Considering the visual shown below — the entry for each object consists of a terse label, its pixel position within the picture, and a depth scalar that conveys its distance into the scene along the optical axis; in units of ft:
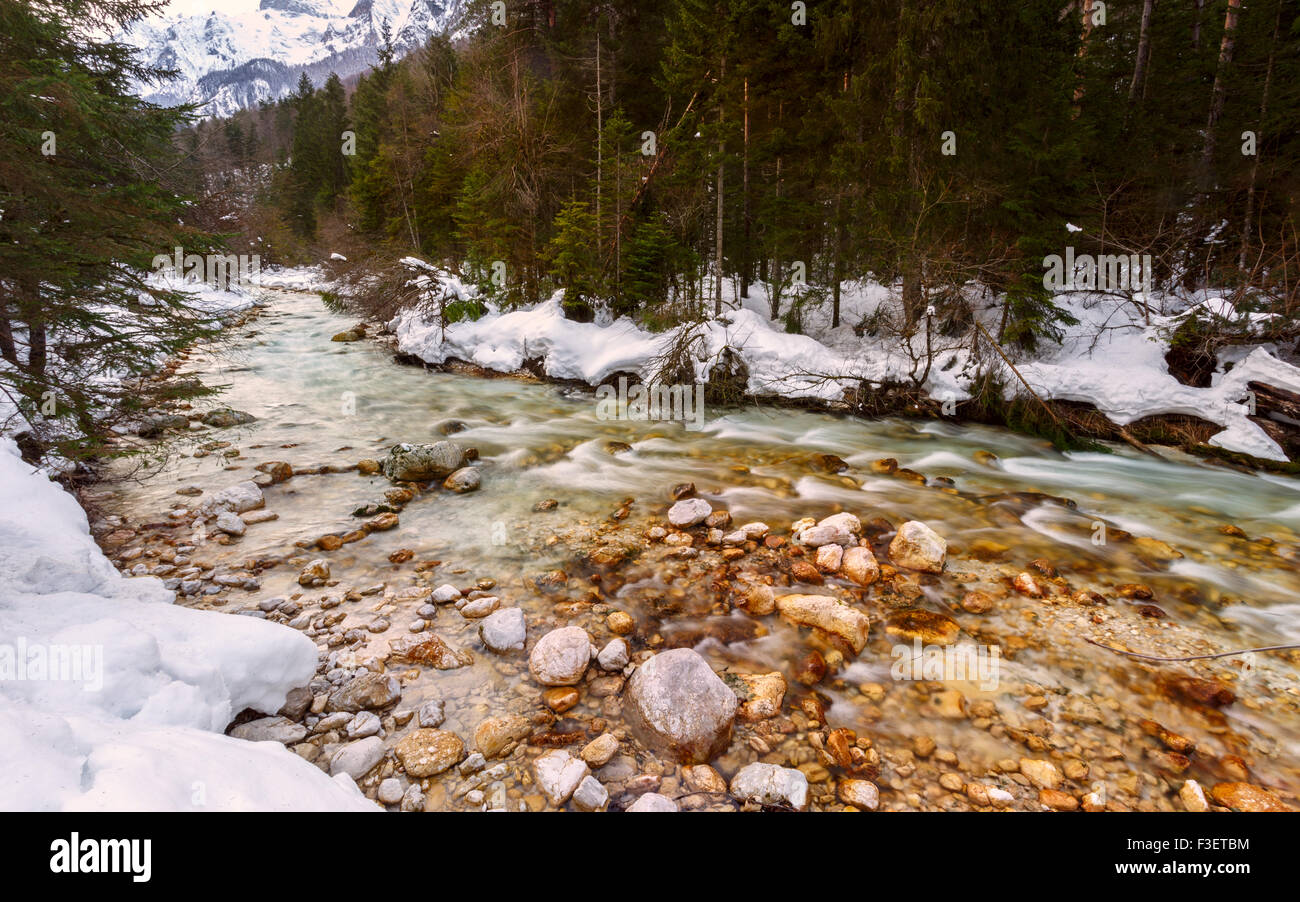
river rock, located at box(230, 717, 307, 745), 10.68
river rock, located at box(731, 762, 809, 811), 10.03
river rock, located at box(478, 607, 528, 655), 14.14
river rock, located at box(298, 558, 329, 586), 16.76
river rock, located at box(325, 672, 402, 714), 11.85
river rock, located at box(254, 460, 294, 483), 24.71
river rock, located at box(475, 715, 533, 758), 11.03
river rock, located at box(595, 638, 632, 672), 13.51
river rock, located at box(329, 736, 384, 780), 10.26
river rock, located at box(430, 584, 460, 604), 16.02
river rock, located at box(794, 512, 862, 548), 19.33
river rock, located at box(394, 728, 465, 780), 10.40
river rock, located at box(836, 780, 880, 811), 10.14
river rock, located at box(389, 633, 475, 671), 13.50
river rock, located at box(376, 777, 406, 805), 9.86
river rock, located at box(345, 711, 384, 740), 11.14
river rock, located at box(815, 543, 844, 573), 17.90
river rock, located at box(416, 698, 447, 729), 11.58
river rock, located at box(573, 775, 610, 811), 9.89
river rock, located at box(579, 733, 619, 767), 10.80
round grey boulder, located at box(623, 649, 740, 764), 10.98
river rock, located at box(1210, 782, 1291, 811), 10.18
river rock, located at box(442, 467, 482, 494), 24.70
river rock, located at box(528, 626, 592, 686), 12.90
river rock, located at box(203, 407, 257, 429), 32.65
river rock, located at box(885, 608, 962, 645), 14.79
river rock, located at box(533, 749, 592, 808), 10.02
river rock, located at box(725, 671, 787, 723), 12.22
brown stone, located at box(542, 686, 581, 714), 12.22
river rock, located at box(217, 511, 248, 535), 19.54
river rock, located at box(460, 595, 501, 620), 15.51
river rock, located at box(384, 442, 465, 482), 25.26
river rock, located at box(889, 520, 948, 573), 17.89
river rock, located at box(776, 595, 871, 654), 14.53
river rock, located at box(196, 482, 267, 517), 21.29
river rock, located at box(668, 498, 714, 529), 21.38
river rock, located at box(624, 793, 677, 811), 9.71
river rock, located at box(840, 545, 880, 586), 17.30
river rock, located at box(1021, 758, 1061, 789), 10.62
